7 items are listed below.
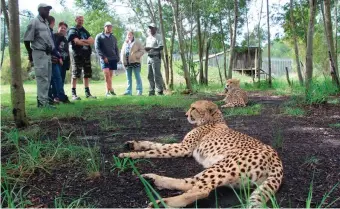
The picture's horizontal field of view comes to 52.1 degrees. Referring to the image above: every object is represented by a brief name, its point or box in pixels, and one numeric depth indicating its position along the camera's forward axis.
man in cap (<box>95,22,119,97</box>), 9.00
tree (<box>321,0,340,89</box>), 6.89
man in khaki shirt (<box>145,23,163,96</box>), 9.65
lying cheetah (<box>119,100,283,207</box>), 2.12
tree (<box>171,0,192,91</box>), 9.49
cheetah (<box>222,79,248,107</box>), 6.91
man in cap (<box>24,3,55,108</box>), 5.64
